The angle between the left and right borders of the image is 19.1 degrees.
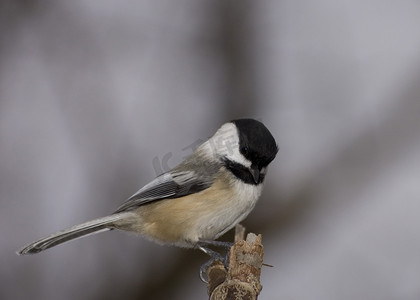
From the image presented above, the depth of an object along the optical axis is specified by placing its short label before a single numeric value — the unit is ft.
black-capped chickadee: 18.71
